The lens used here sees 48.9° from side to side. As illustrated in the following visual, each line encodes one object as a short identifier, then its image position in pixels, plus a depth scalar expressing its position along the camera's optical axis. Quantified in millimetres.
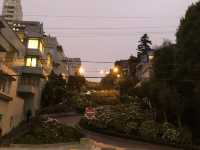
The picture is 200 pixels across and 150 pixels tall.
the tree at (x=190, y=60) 20632
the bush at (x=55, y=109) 29391
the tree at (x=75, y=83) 39818
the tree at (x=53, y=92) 31971
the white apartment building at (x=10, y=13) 97529
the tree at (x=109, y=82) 48915
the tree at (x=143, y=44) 53387
